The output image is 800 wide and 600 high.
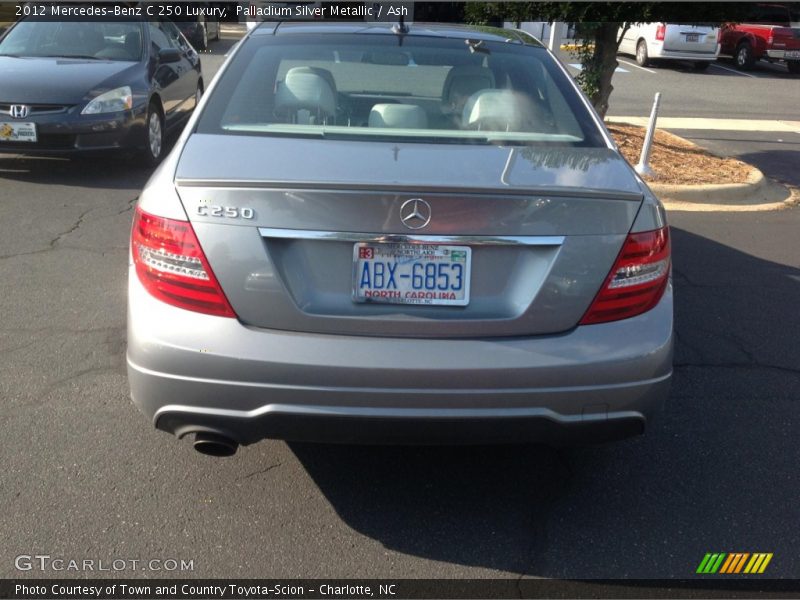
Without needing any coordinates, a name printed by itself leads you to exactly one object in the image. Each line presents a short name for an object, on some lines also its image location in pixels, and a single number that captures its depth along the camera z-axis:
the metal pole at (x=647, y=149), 8.46
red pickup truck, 21.75
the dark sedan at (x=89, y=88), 7.46
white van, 20.48
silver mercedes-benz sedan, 2.59
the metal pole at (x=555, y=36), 13.84
